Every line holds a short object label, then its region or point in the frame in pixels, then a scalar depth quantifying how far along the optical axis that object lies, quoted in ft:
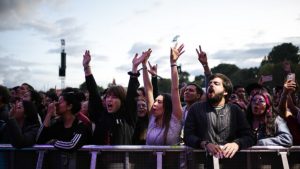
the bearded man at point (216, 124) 12.89
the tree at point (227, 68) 363.44
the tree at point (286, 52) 263.90
